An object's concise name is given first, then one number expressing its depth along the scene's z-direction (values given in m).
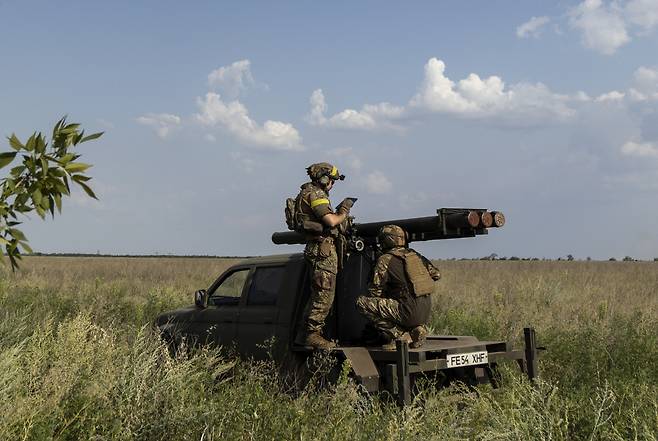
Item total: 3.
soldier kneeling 6.21
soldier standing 6.45
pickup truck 5.93
